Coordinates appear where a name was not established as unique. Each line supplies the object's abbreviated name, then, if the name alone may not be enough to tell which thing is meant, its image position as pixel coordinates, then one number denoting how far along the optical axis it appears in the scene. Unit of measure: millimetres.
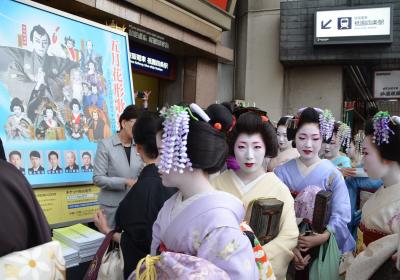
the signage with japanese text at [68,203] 3711
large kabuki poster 3451
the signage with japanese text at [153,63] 6582
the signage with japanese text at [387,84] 11475
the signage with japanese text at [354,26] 9227
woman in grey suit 3518
